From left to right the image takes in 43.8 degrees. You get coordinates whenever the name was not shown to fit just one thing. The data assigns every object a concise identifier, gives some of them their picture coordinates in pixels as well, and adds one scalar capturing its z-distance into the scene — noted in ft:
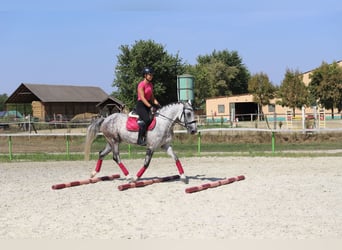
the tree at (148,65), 181.37
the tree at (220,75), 240.12
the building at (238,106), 196.03
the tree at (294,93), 153.38
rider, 31.42
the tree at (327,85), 144.25
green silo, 94.48
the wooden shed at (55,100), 191.62
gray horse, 32.09
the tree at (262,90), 185.37
